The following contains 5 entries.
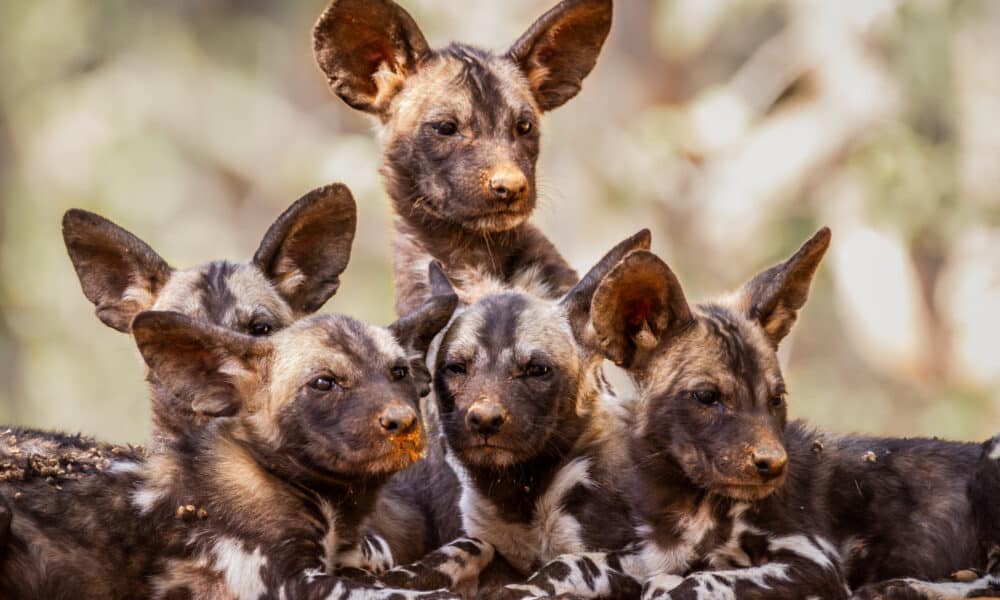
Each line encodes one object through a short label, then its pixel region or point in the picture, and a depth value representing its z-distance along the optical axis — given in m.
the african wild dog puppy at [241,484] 10.32
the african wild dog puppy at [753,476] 10.77
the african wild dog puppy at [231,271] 12.90
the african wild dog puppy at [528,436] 11.55
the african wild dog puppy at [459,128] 13.99
